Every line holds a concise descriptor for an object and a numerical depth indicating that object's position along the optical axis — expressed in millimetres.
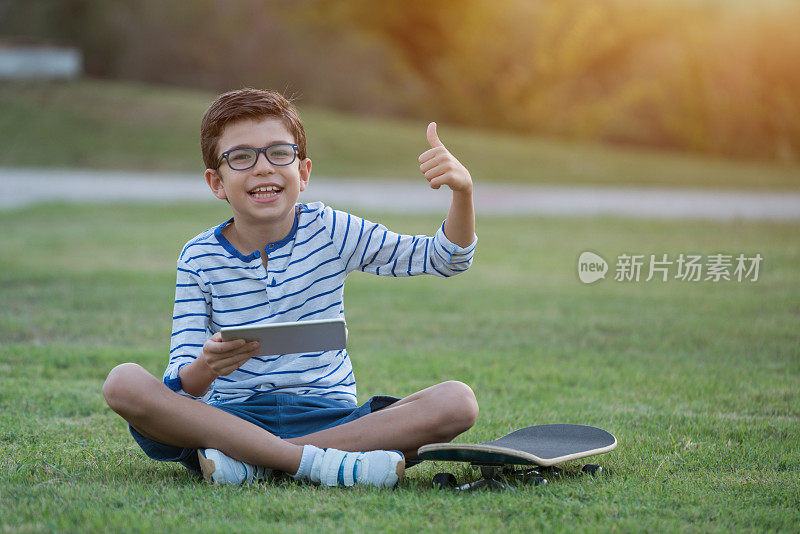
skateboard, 5508
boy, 5605
